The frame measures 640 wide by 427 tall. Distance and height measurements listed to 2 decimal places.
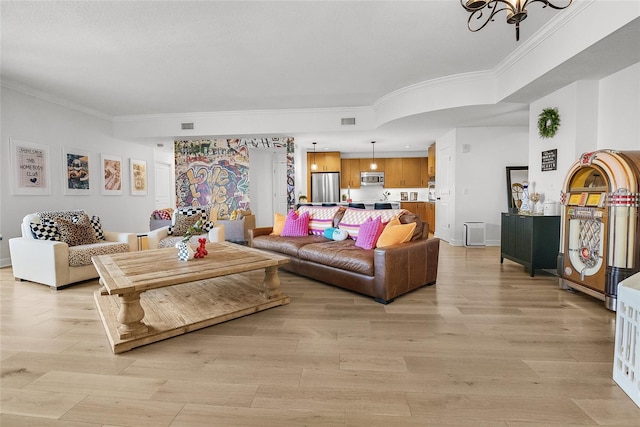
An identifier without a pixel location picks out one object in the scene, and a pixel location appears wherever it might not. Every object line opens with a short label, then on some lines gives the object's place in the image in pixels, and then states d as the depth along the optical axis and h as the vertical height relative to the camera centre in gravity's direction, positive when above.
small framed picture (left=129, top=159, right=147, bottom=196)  7.38 +0.54
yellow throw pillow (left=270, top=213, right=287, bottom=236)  4.84 -0.43
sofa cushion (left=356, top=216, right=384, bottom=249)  3.53 -0.42
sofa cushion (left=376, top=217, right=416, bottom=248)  3.34 -0.41
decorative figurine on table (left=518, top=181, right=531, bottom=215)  4.40 -0.12
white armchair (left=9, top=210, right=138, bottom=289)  3.56 -0.68
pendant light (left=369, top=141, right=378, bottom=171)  9.68 +1.14
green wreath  4.11 +0.99
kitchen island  7.70 -0.18
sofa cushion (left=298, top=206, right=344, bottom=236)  4.56 -0.31
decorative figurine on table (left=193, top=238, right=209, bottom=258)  3.06 -0.51
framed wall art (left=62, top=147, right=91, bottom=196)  5.69 +0.51
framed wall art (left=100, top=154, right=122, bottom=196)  6.57 +0.53
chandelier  2.13 +1.31
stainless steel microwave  9.78 +0.60
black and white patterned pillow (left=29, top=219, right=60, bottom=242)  3.84 -0.38
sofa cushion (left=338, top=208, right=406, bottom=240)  3.84 -0.26
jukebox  2.78 -0.27
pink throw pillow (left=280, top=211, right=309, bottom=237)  4.60 -0.43
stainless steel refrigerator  9.77 +0.36
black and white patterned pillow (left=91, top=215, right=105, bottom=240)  4.39 -0.41
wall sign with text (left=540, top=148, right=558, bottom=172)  4.14 +0.49
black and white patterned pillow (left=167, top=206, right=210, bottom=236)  5.15 -0.26
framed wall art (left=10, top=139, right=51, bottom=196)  4.85 +0.50
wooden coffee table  2.24 -0.96
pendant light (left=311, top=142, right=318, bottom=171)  9.84 +1.02
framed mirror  6.25 +0.36
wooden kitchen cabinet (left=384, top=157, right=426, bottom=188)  9.88 +0.79
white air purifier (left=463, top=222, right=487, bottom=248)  6.26 -0.76
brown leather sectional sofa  3.04 -0.72
